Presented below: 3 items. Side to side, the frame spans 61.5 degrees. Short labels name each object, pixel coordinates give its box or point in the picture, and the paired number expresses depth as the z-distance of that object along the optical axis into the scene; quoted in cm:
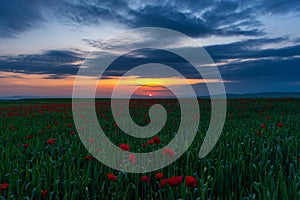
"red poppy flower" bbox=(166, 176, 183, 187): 238
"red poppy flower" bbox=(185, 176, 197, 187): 237
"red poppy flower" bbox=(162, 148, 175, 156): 340
